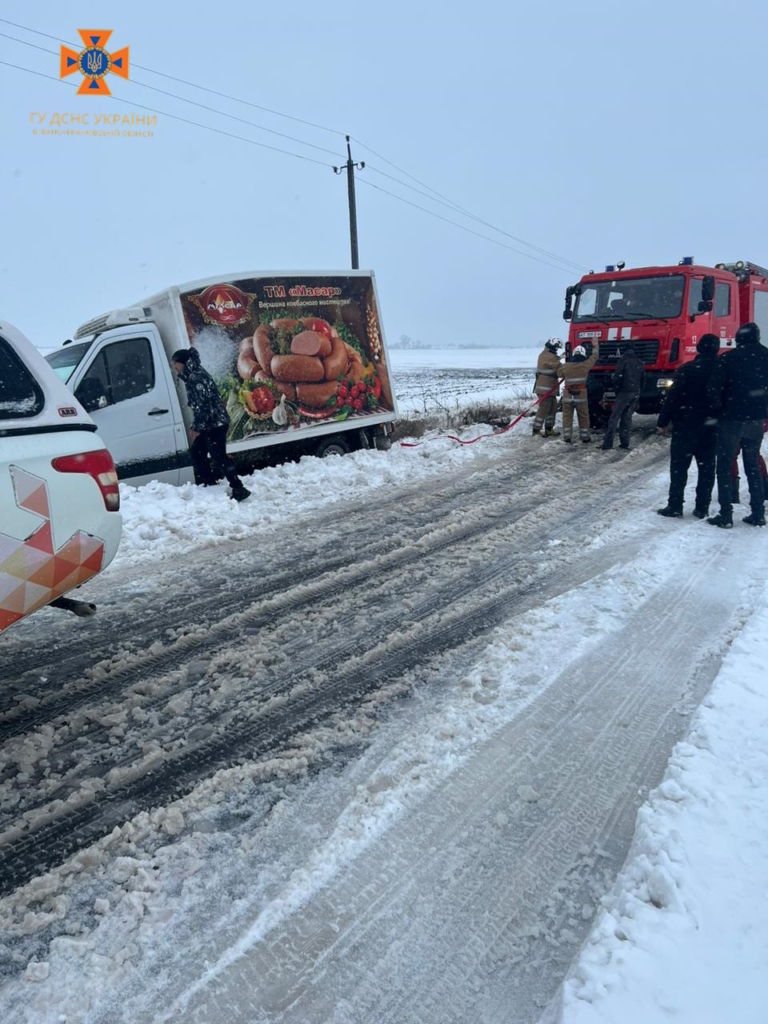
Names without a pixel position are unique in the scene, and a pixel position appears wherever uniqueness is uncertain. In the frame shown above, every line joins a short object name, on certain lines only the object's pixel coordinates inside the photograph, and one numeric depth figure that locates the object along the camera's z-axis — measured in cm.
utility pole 2120
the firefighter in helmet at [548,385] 1240
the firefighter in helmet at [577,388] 1148
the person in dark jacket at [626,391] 1062
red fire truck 1131
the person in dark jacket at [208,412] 746
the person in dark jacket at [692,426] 646
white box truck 751
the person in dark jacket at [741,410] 611
